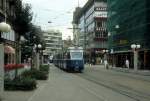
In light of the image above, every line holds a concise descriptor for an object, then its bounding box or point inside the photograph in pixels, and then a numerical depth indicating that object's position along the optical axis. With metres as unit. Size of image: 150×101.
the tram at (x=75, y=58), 31.00
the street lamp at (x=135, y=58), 34.06
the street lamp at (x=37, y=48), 25.86
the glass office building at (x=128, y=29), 40.35
